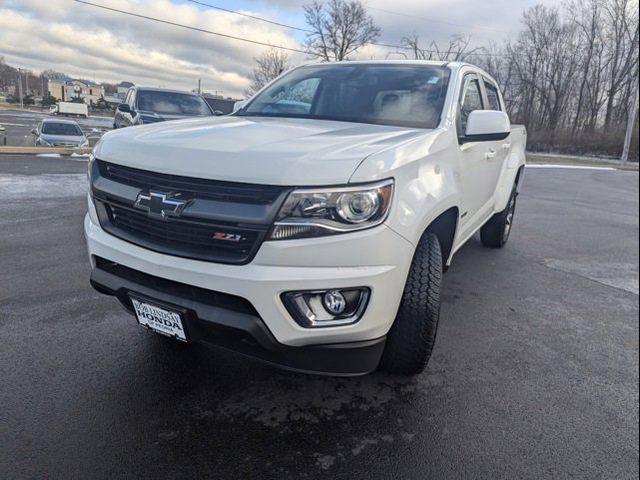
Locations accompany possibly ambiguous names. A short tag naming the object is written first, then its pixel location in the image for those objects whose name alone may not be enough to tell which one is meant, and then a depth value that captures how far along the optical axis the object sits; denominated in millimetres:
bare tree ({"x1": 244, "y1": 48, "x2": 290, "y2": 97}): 43219
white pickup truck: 1867
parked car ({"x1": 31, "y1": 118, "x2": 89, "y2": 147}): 16000
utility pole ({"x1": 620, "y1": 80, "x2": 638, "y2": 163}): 28903
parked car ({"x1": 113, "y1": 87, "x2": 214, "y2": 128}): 10469
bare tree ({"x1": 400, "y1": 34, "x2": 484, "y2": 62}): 40625
